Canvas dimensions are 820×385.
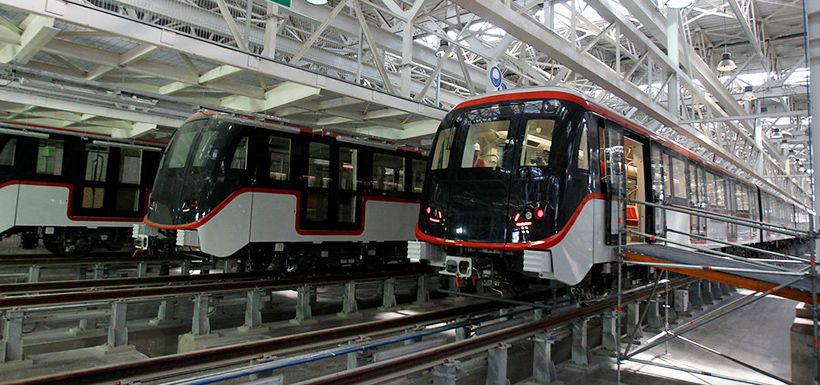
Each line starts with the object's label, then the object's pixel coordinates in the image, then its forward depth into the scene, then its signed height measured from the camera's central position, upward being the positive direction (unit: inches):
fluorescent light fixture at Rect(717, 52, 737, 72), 450.3 +154.2
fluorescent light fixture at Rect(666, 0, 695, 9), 273.1 +126.5
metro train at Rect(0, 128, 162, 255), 411.2 +21.6
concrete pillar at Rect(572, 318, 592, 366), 228.1 -52.7
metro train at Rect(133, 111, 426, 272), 293.3 +15.2
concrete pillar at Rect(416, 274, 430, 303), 355.9 -46.7
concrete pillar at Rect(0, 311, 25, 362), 202.2 -51.2
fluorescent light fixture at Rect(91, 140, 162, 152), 452.1 +64.1
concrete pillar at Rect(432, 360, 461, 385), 167.8 -49.7
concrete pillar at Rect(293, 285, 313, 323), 293.5 -49.3
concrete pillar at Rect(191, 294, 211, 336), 247.4 -49.8
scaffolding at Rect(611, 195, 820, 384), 156.1 -12.8
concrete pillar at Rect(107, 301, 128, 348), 227.6 -51.3
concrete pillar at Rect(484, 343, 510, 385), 188.2 -51.7
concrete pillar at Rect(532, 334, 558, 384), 201.2 -53.9
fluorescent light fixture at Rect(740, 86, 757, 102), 561.1 +157.0
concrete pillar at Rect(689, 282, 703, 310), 389.1 -49.5
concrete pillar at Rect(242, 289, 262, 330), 271.0 -49.8
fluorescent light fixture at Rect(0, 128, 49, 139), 394.0 +62.6
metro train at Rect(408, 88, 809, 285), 217.5 +19.3
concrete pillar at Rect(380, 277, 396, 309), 335.2 -48.0
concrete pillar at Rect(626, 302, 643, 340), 286.8 -48.3
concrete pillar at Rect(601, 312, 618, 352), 252.8 -51.6
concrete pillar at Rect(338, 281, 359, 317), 312.3 -49.4
